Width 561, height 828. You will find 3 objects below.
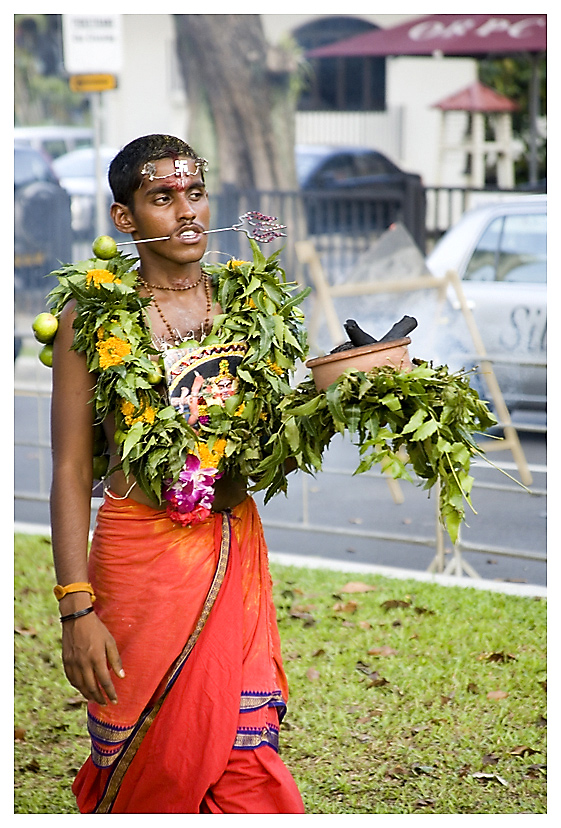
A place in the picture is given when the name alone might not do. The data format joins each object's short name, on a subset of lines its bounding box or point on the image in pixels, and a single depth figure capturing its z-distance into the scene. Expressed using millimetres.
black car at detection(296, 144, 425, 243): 13867
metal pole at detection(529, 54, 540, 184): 15848
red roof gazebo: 17703
